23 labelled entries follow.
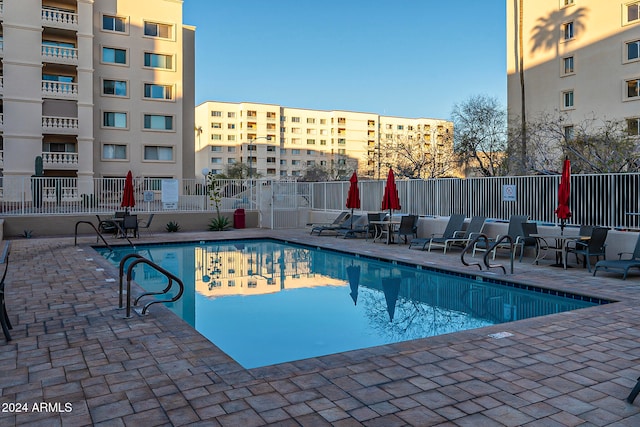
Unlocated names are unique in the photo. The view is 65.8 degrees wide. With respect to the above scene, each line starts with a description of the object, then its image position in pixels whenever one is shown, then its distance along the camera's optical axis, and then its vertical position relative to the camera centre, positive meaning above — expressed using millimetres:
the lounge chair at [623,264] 9171 -979
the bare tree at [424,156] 38750 +5115
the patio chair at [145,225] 19081 -410
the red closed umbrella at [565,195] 10758 +376
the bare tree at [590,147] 16645 +2680
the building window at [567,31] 31891 +11784
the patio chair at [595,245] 10133 -692
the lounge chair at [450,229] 14094 -467
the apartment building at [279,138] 85562 +13910
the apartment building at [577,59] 28281 +9710
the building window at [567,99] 31750 +7330
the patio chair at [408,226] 15148 -399
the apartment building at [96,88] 29875 +8350
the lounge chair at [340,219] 19078 -219
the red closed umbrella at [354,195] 17391 +648
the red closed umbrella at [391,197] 15297 +504
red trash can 21828 -181
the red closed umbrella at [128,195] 17828 +704
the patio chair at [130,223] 16859 -293
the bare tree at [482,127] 32188 +5677
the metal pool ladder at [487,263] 9683 -1007
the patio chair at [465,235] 13422 -632
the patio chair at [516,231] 11820 -460
